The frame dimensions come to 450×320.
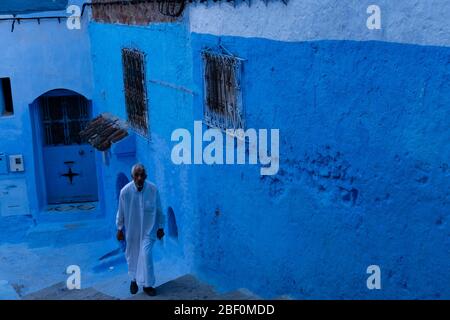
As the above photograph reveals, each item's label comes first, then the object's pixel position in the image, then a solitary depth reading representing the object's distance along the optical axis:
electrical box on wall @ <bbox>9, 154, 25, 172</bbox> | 13.45
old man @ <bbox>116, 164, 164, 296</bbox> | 6.58
